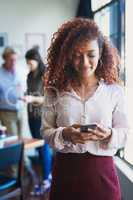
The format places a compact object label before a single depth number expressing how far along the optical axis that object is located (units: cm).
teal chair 238
